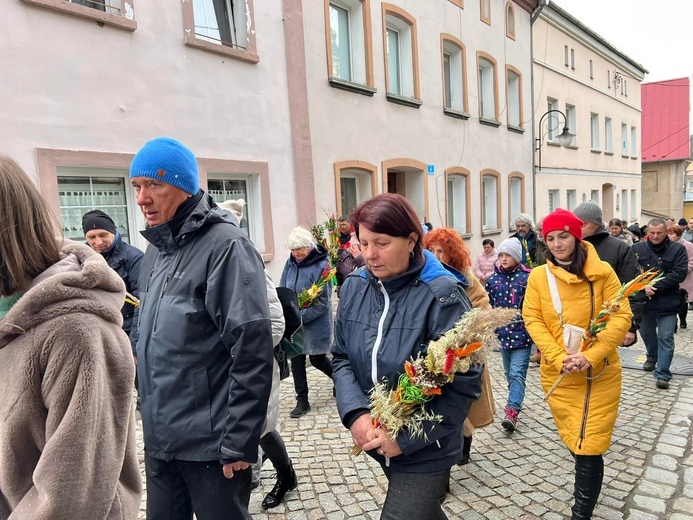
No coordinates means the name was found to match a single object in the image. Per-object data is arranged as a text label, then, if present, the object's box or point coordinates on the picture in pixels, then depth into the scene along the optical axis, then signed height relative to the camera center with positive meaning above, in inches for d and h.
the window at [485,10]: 548.6 +235.6
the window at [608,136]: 893.8 +131.8
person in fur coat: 48.4 -14.7
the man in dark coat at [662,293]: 217.0 -41.7
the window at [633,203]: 1013.0 +1.6
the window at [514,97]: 625.3 +150.7
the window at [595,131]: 852.0 +135.1
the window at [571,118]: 757.3 +142.2
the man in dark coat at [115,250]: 167.5 -6.9
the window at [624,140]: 960.3 +132.3
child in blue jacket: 170.2 -43.1
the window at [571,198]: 768.3 +14.6
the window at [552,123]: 690.8 +125.6
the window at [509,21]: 596.9 +241.0
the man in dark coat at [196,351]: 74.2 -20.1
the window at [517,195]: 642.2 +20.0
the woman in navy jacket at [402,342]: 77.1 -21.5
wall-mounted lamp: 575.5 +90.9
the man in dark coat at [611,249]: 158.1 -15.2
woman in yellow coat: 110.6 -34.3
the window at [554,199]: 726.5 +13.9
